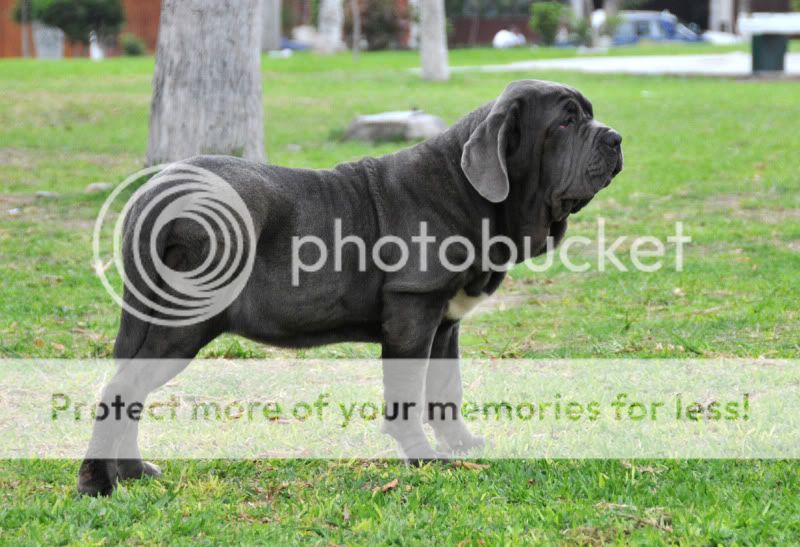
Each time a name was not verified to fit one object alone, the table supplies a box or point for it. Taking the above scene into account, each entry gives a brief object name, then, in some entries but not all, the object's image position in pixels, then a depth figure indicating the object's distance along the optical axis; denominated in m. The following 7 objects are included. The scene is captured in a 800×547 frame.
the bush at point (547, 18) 43.25
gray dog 4.32
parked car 49.34
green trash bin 25.91
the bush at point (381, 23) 39.38
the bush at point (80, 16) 38.03
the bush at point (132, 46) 37.62
